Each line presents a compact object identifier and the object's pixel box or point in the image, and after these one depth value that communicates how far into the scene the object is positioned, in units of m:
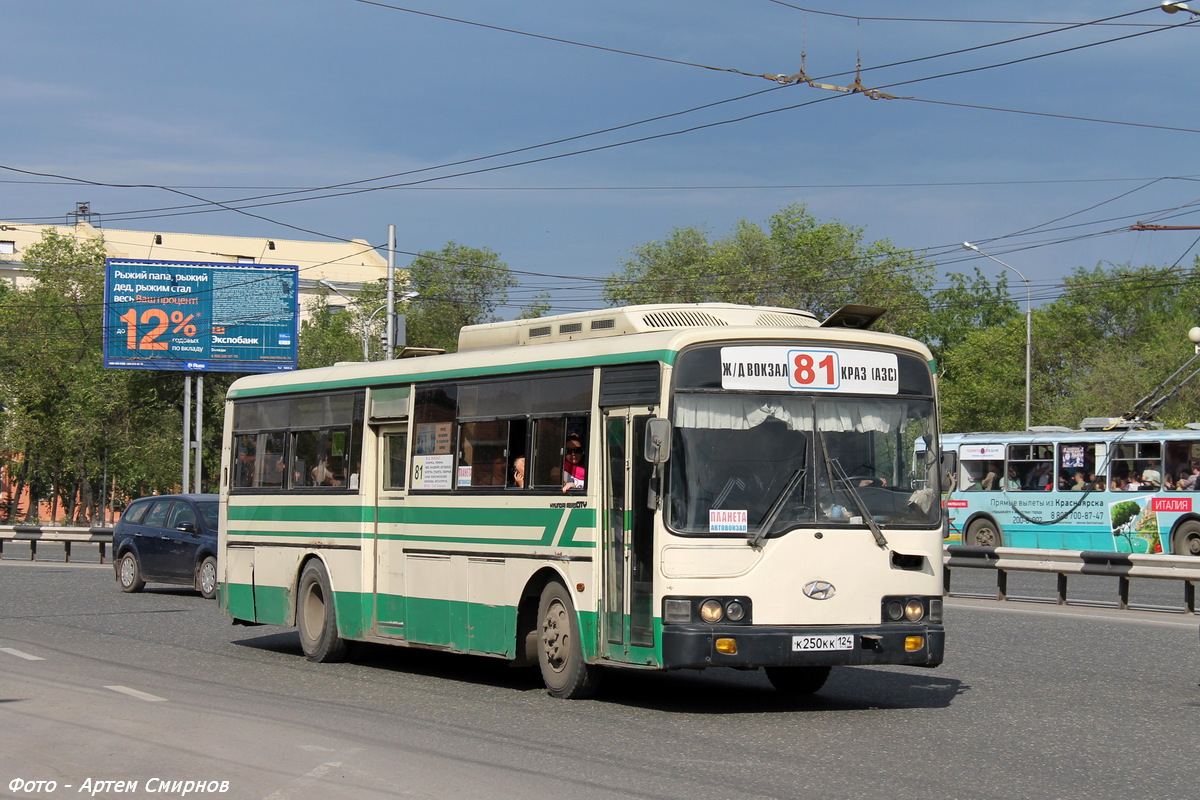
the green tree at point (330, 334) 80.44
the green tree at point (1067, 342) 80.12
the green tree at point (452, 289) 87.62
